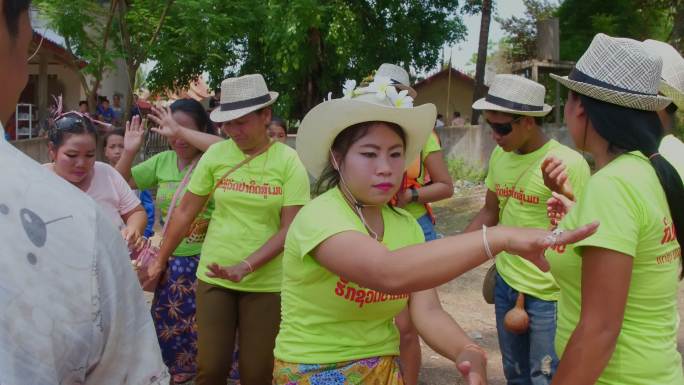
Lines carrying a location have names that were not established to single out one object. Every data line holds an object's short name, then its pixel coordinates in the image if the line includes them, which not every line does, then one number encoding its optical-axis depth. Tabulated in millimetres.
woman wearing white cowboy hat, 2441
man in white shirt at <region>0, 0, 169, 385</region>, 977
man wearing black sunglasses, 3713
